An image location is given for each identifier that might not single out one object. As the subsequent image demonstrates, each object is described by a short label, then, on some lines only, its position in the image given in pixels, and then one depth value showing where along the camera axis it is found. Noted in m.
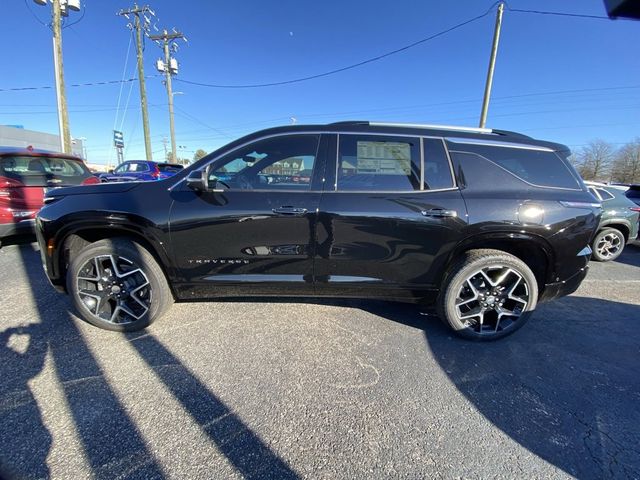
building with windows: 54.75
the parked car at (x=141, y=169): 14.15
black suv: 2.67
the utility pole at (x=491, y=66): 11.48
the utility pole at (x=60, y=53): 12.70
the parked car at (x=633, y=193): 7.46
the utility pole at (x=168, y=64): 22.78
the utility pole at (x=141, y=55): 19.77
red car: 4.71
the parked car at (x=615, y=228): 5.97
